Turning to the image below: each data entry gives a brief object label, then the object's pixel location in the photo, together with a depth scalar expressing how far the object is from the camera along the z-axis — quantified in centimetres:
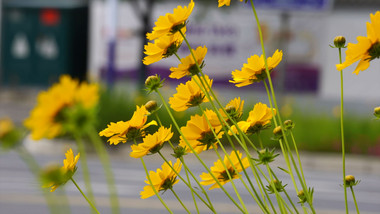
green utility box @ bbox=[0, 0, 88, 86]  2317
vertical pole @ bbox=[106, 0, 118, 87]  1541
